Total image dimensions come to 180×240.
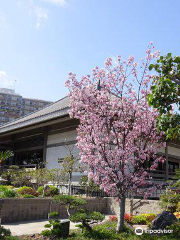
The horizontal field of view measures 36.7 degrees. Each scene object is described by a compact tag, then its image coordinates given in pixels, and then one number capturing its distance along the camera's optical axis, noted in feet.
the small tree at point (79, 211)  23.61
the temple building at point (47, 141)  60.90
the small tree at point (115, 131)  24.88
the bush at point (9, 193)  36.62
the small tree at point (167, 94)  19.60
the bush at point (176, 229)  24.40
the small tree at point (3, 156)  58.18
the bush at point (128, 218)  33.04
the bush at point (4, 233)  20.13
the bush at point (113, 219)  32.91
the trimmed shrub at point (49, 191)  45.97
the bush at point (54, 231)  22.65
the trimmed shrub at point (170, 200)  33.05
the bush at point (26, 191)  42.18
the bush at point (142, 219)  32.40
